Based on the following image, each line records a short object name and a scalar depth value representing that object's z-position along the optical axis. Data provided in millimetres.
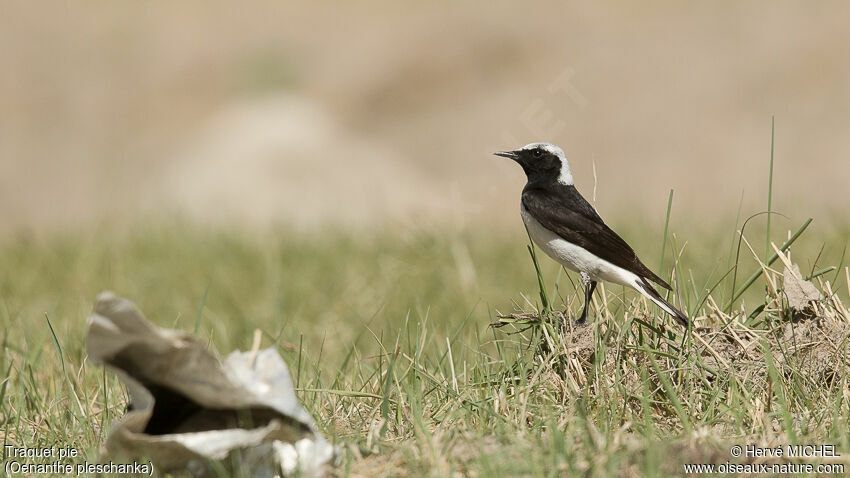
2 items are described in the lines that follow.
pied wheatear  8656
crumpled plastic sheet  5750
